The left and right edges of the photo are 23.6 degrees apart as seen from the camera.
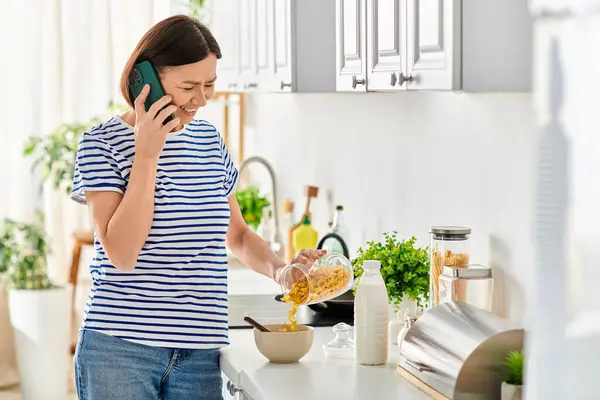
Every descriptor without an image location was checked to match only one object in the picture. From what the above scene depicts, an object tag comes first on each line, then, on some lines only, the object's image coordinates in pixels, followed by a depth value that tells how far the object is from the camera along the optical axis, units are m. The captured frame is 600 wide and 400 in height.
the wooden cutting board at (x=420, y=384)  2.91
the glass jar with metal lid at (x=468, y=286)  3.33
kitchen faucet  5.26
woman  3.16
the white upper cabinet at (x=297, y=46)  3.96
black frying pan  3.90
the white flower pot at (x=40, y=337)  6.01
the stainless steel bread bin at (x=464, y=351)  2.82
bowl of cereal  3.25
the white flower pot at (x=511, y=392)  2.73
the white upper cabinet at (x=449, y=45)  2.89
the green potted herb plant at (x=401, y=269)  3.52
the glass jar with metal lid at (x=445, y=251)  3.41
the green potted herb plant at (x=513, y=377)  2.73
